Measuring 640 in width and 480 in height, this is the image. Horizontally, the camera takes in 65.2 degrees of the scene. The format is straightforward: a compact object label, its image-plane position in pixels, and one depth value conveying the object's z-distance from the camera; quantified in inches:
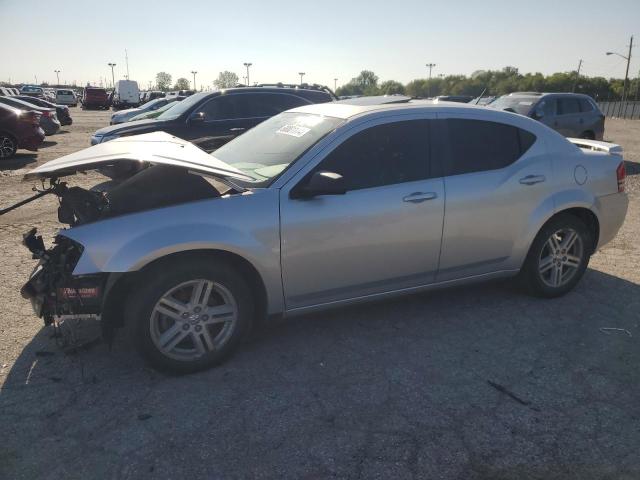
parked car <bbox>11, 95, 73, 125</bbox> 909.8
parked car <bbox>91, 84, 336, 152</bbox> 356.2
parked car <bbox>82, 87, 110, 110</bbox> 1756.9
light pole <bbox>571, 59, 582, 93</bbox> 2750.2
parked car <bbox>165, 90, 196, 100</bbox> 1189.5
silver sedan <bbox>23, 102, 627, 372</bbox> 121.3
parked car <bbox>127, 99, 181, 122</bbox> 433.4
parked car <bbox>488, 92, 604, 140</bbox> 500.4
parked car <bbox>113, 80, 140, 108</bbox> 1742.1
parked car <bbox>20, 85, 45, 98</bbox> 1704.7
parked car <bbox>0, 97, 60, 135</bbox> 685.9
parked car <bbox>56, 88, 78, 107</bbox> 1836.9
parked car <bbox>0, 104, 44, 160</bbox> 493.7
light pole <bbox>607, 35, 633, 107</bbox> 2254.1
